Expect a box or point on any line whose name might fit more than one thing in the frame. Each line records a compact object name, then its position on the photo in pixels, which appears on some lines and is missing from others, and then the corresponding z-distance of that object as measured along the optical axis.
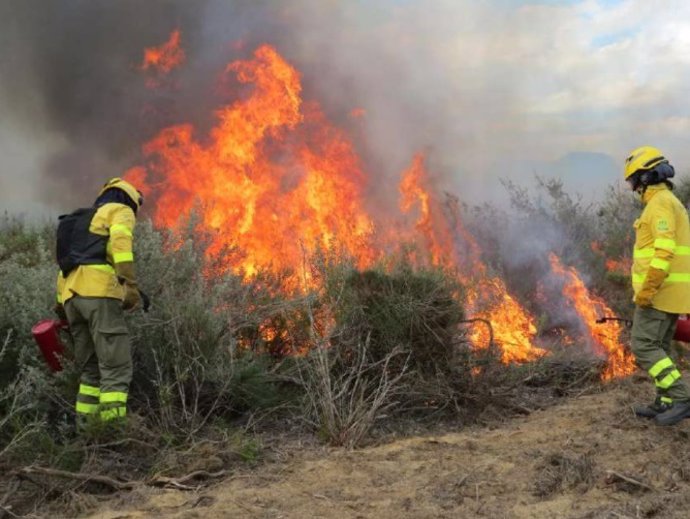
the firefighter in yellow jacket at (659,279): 4.88
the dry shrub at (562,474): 3.62
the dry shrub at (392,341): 5.39
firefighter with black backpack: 4.72
